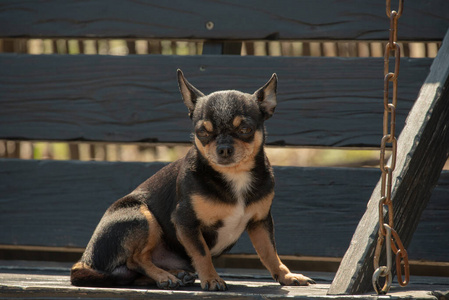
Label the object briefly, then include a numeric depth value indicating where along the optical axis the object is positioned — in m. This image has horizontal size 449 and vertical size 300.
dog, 5.89
